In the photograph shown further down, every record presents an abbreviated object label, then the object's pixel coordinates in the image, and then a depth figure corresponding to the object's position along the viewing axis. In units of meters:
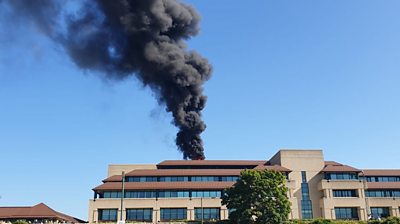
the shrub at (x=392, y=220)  59.42
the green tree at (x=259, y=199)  55.53
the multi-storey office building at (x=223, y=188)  71.50
